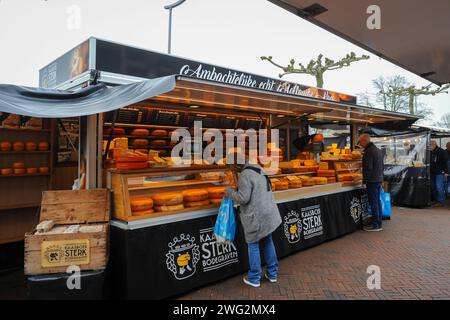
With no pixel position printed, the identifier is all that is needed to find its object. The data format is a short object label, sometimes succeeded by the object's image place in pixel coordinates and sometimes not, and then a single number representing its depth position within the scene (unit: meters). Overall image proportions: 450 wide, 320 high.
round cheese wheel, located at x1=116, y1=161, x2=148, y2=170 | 3.80
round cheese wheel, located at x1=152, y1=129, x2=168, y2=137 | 7.45
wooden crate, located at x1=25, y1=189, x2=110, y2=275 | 3.12
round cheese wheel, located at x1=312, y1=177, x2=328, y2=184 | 6.25
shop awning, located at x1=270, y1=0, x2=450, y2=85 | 2.09
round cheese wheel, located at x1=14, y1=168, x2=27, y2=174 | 5.07
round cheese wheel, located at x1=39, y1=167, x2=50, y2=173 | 5.36
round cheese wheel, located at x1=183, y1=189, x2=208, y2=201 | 4.21
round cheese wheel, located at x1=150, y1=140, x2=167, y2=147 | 7.45
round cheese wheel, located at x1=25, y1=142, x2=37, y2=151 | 5.27
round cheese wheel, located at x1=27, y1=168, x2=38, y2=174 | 5.21
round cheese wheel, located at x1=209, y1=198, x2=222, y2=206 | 4.42
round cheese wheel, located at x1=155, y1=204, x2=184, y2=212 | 3.93
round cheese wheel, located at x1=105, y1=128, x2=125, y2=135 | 6.94
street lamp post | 10.66
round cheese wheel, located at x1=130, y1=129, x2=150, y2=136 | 7.18
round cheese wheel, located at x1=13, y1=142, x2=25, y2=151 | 5.14
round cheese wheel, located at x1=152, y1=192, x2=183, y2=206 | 3.95
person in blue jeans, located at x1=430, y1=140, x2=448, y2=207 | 10.16
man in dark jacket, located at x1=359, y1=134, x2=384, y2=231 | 6.85
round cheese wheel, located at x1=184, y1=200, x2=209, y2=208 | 4.21
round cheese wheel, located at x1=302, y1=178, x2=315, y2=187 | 5.96
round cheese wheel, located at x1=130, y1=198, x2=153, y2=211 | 3.74
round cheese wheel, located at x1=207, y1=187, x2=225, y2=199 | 4.46
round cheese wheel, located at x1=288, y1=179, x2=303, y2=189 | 5.69
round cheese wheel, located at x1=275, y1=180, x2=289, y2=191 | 5.42
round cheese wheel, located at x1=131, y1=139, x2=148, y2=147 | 7.11
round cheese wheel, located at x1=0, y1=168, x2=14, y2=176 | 4.96
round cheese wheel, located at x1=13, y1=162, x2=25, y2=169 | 5.14
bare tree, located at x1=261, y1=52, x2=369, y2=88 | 17.91
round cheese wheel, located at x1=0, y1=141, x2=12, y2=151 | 5.02
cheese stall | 3.66
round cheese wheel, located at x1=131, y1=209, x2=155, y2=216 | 3.70
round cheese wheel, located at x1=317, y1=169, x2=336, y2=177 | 6.58
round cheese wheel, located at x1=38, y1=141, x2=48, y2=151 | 5.43
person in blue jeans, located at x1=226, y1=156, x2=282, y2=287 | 3.87
